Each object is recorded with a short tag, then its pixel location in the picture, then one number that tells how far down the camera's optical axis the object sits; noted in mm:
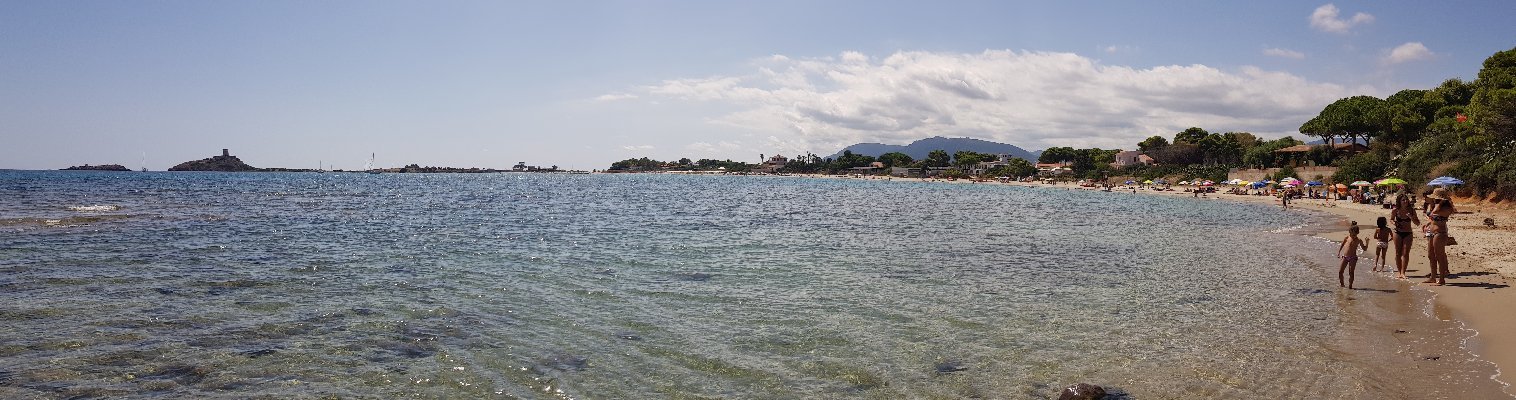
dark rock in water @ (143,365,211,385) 7929
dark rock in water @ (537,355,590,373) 8625
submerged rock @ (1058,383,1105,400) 7461
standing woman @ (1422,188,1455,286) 13933
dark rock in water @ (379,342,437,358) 9188
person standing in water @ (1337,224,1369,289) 14070
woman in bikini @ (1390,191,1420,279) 14734
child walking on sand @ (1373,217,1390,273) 15577
